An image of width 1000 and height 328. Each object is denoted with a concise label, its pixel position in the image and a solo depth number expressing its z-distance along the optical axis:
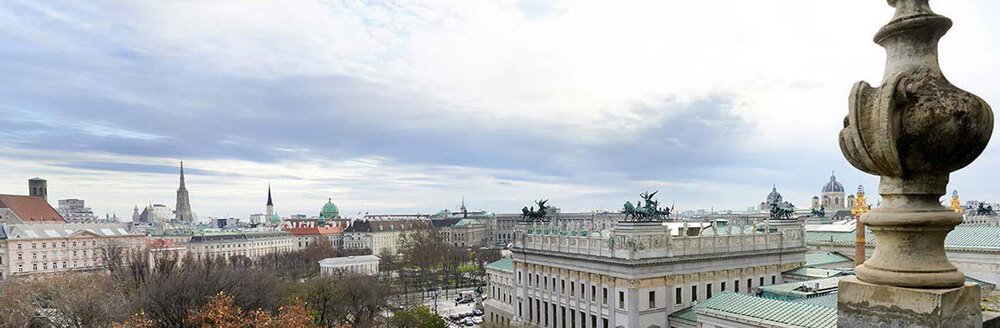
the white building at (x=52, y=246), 115.94
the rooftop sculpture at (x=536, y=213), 62.37
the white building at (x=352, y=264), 120.70
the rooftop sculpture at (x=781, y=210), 57.44
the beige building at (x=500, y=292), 66.84
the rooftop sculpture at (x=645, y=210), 45.47
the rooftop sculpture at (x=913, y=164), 5.35
